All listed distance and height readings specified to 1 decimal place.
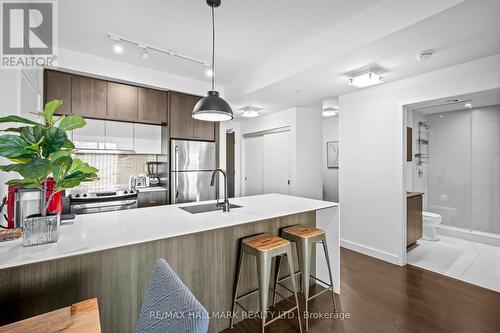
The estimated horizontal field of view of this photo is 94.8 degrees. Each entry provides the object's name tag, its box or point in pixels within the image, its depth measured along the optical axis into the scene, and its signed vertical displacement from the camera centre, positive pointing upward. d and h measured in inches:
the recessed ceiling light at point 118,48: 102.9 +53.3
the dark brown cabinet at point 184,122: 147.9 +29.6
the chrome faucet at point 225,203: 79.5 -12.9
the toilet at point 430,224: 147.2 -37.9
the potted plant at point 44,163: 40.4 +0.5
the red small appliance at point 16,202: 49.6 -8.5
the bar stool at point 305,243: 74.8 -26.2
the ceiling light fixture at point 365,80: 102.3 +39.6
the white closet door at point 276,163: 186.2 +2.5
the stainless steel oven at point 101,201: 120.0 -19.2
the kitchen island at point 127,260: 46.1 -23.6
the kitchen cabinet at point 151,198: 136.8 -19.8
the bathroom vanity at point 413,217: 126.7 -29.1
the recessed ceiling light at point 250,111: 179.3 +43.6
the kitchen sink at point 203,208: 80.6 -15.7
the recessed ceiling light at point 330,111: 196.3 +47.4
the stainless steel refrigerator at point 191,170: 145.8 -2.8
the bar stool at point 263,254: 66.3 -26.6
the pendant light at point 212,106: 77.9 +20.7
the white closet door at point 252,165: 213.2 +0.7
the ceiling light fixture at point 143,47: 99.6 +55.8
